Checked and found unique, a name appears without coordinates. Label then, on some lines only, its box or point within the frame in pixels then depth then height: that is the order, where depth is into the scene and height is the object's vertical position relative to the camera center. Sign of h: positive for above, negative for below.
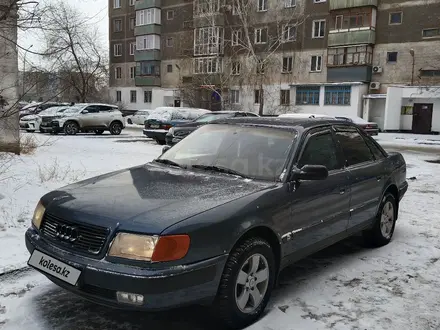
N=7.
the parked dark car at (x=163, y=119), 17.48 -0.89
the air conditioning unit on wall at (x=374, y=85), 32.78 +1.32
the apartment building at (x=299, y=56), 31.36 +3.83
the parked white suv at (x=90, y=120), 20.59 -1.18
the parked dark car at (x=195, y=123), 14.82 -0.90
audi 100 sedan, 2.79 -0.88
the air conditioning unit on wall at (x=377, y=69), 33.03 +2.59
